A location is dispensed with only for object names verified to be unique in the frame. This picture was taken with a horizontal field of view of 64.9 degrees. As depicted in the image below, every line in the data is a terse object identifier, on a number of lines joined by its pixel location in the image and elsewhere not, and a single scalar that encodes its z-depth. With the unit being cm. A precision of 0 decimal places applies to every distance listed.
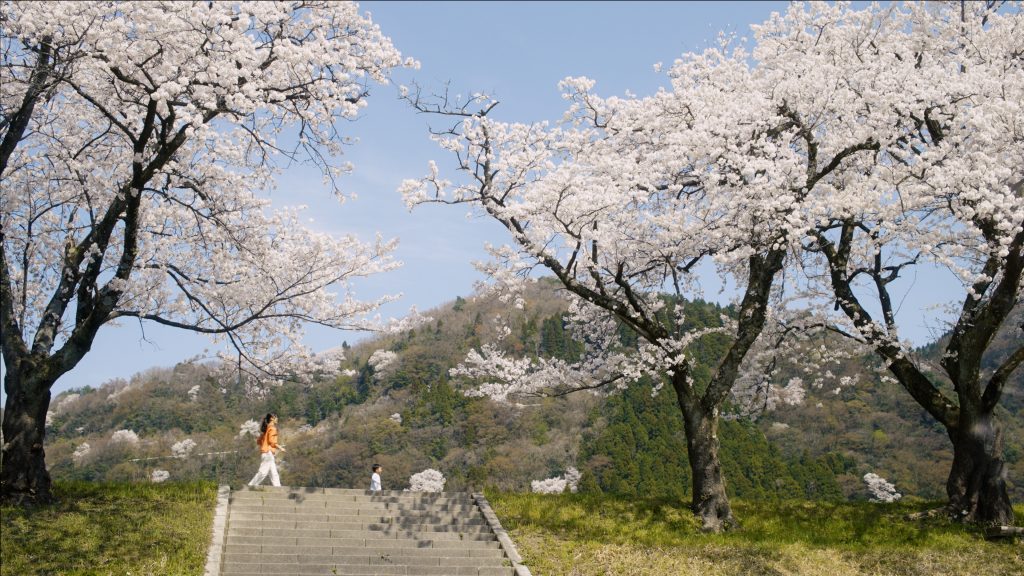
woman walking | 1448
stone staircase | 1188
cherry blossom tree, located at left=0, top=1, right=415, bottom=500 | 1164
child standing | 1798
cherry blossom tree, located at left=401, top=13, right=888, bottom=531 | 1436
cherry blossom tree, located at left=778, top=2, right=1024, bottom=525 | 1355
